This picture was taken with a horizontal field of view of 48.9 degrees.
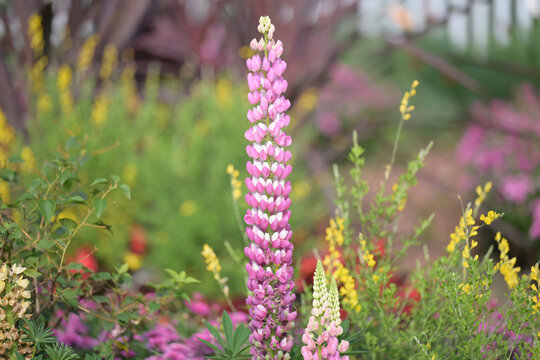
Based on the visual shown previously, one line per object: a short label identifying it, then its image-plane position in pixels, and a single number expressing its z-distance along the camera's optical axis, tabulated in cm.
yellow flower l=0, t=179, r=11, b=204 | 372
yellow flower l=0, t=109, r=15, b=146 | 389
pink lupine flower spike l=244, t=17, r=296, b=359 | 130
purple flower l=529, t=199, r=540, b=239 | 424
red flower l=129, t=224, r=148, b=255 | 422
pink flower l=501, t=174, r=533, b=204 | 466
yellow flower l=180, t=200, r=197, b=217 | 385
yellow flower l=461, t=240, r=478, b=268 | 143
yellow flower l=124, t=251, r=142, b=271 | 407
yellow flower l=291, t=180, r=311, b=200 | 415
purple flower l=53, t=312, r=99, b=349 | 191
